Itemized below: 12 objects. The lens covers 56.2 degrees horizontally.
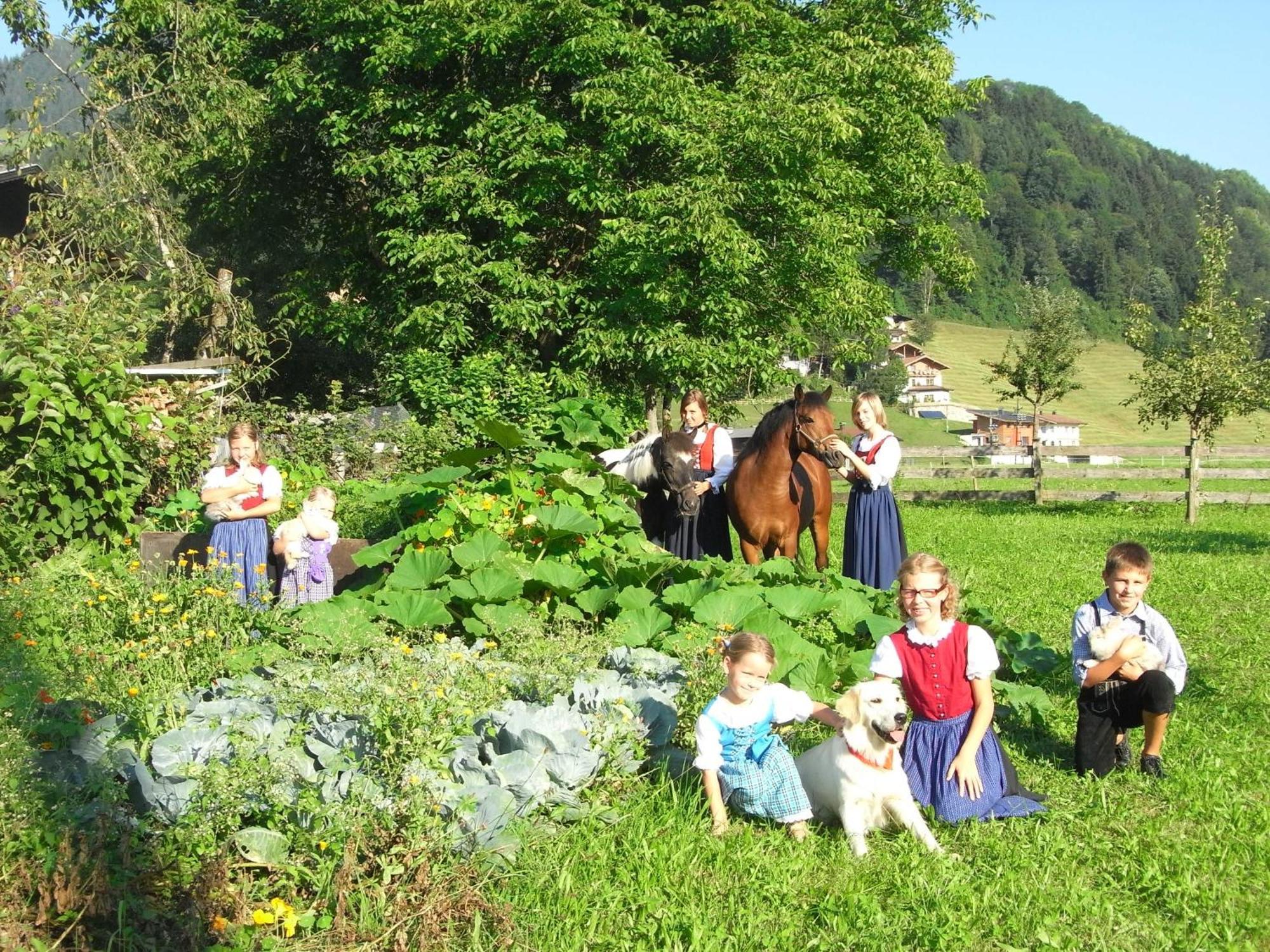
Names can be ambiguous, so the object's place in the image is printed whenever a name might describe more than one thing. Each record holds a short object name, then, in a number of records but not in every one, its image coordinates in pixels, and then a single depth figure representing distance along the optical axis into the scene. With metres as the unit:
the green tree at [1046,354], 25.69
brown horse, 8.20
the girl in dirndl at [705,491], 8.76
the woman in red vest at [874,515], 7.77
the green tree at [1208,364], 19.72
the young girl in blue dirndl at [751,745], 4.43
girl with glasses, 4.56
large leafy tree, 17.92
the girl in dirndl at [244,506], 7.79
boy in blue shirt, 5.15
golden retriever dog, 4.24
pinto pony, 8.70
